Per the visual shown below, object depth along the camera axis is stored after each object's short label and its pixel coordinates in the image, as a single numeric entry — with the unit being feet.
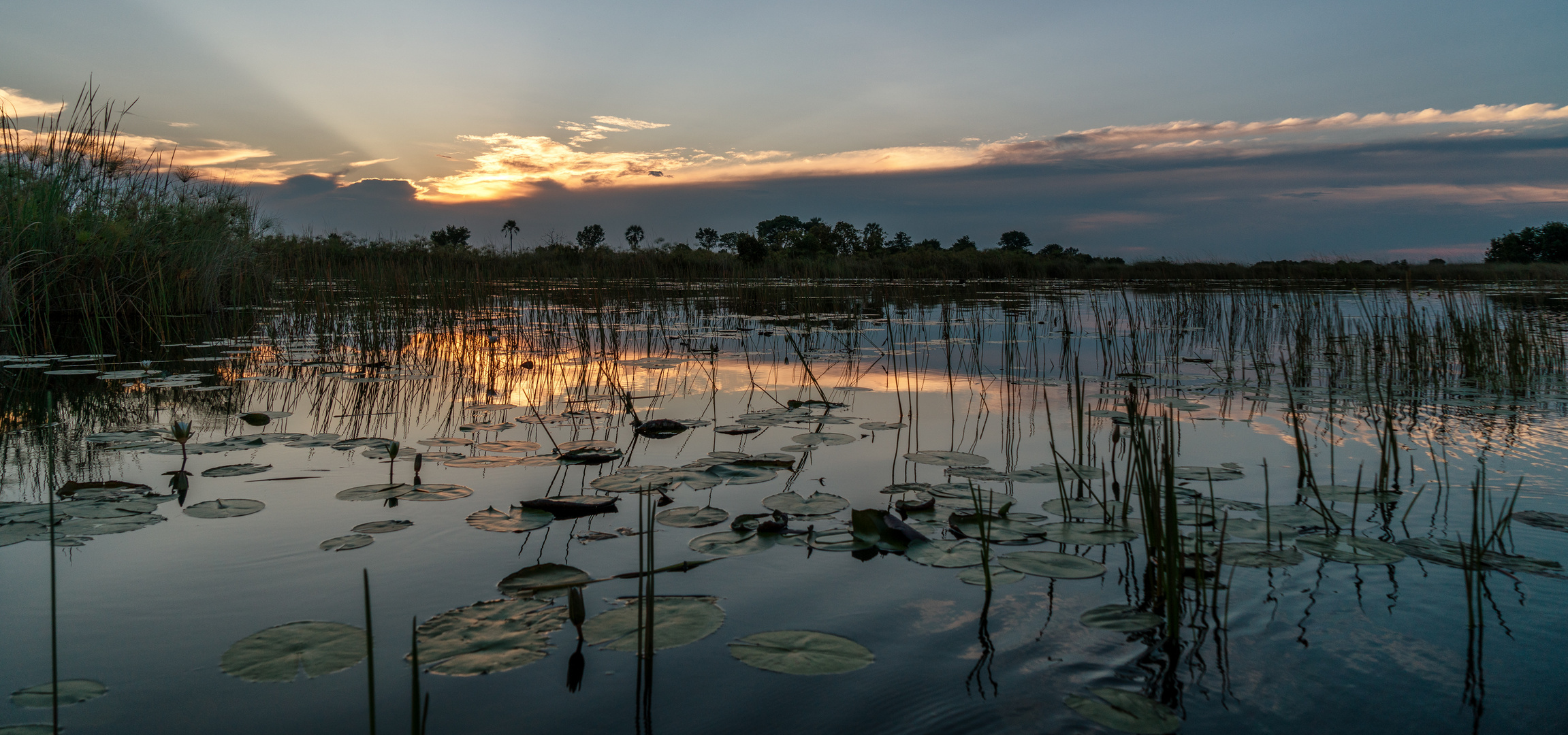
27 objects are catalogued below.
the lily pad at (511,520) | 6.15
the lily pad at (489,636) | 3.99
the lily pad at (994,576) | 5.23
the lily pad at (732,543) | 5.82
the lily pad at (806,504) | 6.68
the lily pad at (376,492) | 6.91
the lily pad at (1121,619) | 4.54
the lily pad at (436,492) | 6.98
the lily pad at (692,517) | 6.44
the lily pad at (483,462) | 8.30
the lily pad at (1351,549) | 5.68
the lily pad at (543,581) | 4.87
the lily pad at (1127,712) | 3.57
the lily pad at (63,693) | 3.49
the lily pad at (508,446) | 9.06
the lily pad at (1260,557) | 5.55
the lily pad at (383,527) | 6.08
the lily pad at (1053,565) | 5.23
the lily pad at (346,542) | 5.67
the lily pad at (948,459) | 8.56
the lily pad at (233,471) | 7.55
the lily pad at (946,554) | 5.56
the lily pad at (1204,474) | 8.00
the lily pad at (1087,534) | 5.97
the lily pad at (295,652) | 3.84
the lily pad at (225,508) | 6.33
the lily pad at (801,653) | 4.06
